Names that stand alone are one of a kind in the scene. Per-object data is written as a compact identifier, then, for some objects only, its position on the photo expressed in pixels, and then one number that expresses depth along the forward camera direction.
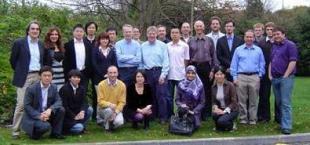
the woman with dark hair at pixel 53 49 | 10.23
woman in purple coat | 10.85
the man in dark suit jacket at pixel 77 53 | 10.62
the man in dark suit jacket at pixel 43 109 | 9.77
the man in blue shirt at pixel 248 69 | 11.05
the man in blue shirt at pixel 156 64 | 11.16
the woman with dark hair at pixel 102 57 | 10.84
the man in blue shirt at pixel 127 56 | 11.09
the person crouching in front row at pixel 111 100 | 10.56
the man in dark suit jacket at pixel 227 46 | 11.34
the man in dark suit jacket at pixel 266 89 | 11.44
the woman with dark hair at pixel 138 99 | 10.93
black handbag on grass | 10.52
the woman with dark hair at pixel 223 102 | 10.77
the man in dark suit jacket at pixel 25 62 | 9.88
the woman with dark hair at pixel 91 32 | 10.94
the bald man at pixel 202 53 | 11.23
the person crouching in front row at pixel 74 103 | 10.27
